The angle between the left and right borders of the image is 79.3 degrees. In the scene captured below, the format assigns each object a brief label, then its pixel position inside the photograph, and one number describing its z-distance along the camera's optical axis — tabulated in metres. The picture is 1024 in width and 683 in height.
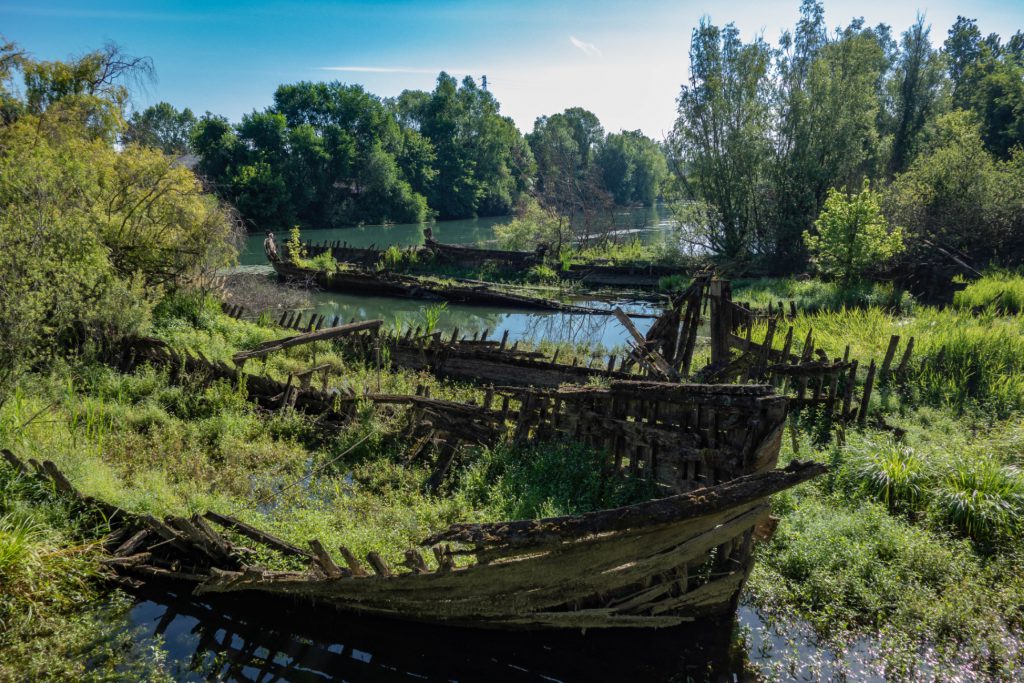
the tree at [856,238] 19.48
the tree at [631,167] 81.69
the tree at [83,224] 9.62
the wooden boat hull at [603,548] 4.66
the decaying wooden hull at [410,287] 24.64
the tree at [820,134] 28.36
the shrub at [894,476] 7.52
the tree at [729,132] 29.64
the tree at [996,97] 30.91
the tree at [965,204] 22.00
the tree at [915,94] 35.72
